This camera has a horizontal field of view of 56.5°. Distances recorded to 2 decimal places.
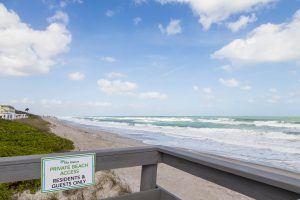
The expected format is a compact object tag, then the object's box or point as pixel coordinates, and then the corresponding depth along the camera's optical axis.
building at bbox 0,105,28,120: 66.22
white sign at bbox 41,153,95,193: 2.12
